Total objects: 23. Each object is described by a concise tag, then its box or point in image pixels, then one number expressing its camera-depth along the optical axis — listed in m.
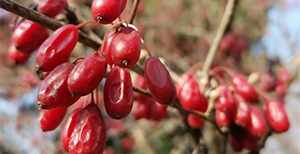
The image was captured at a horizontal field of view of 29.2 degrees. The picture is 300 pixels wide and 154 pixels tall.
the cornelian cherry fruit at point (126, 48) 0.15
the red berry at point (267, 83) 0.39
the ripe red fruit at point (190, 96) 0.19
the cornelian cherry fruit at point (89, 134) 0.15
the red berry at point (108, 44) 0.16
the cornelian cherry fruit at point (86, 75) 0.15
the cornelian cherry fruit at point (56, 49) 0.15
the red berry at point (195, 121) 0.20
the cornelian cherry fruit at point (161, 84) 0.15
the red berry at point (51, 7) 0.17
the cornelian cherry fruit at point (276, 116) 0.20
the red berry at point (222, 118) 0.20
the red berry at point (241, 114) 0.19
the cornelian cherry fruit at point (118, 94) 0.15
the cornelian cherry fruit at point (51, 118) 0.16
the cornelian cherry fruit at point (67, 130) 0.16
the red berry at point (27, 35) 0.16
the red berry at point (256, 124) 0.20
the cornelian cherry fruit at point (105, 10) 0.15
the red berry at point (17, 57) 0.18
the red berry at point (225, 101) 0.19
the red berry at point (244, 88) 0.21
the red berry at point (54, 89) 0.15
